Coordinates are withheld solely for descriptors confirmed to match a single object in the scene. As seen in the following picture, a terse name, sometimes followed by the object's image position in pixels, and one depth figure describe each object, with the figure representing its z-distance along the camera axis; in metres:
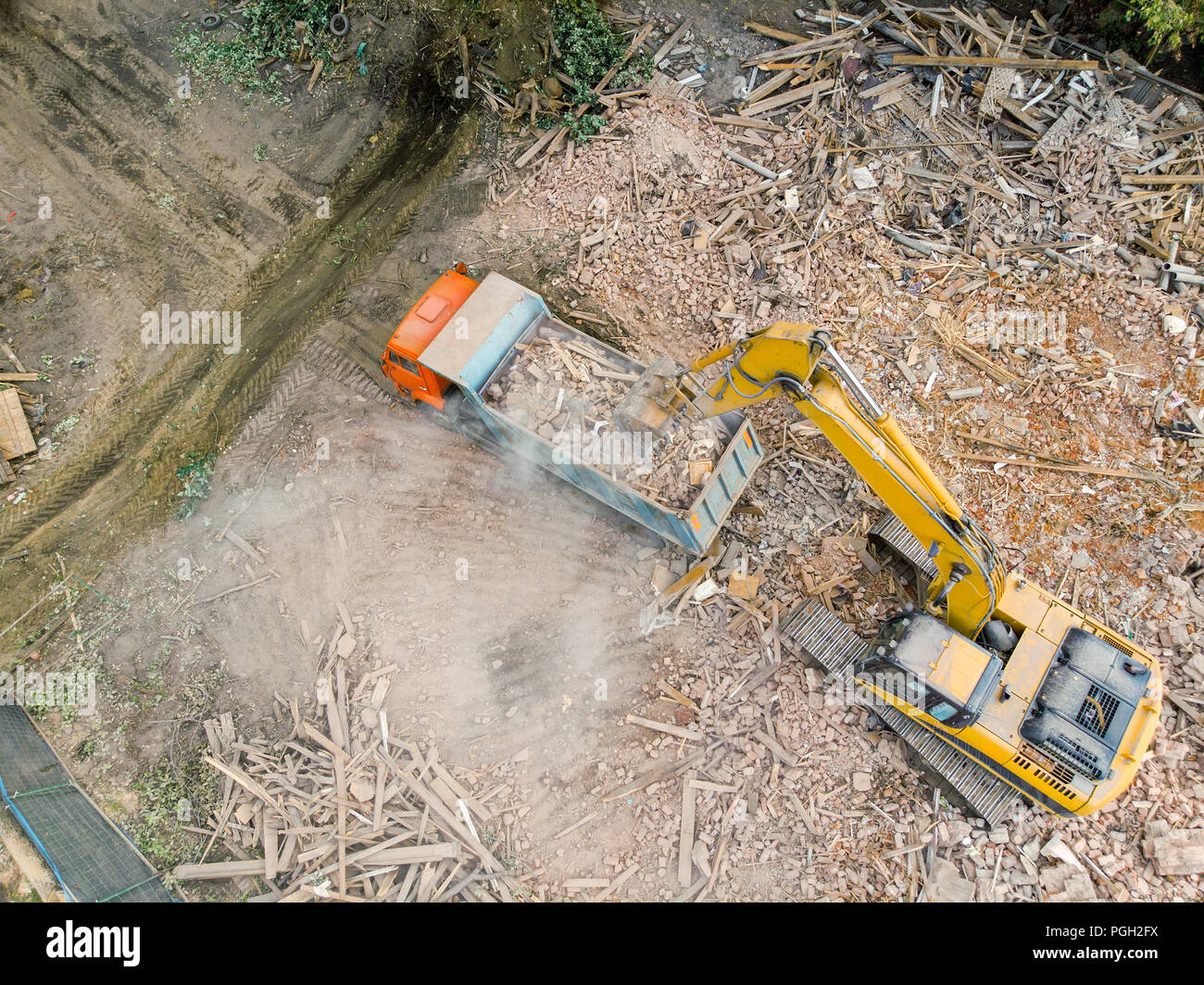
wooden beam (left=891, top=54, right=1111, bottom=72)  14.77
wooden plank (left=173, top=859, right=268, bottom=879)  10.59
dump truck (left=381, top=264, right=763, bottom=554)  11.35
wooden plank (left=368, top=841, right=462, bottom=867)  10.48
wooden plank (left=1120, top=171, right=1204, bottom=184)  14.20
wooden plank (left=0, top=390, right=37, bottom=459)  13.67
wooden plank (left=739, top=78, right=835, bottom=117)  15.07
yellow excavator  9.14
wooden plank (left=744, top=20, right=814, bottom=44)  15.45
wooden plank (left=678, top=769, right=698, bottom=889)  10.40
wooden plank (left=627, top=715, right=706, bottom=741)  11.12
